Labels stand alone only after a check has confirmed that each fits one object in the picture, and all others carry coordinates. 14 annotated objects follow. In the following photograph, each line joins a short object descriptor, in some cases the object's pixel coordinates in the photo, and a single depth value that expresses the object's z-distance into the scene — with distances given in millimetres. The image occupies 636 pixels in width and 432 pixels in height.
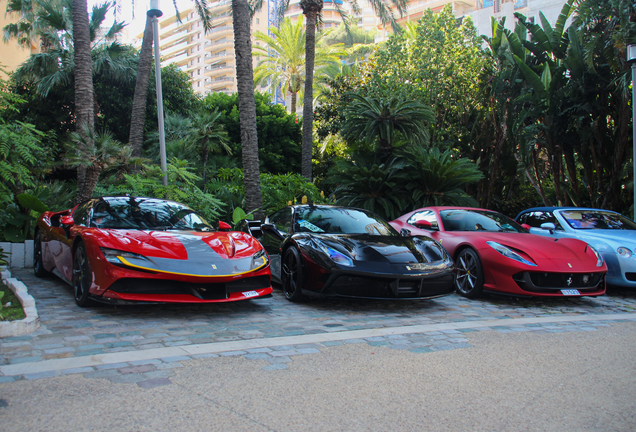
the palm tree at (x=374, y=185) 13945
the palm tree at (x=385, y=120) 14438
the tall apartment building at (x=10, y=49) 27859
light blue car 7512
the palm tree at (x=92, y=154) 10180
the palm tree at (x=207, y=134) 18031
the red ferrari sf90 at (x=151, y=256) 4969
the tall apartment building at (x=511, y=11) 33844
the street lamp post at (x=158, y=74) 11242
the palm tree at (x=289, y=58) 35594
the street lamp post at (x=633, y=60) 10734
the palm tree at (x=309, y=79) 18422
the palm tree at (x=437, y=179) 13820
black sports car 5727
